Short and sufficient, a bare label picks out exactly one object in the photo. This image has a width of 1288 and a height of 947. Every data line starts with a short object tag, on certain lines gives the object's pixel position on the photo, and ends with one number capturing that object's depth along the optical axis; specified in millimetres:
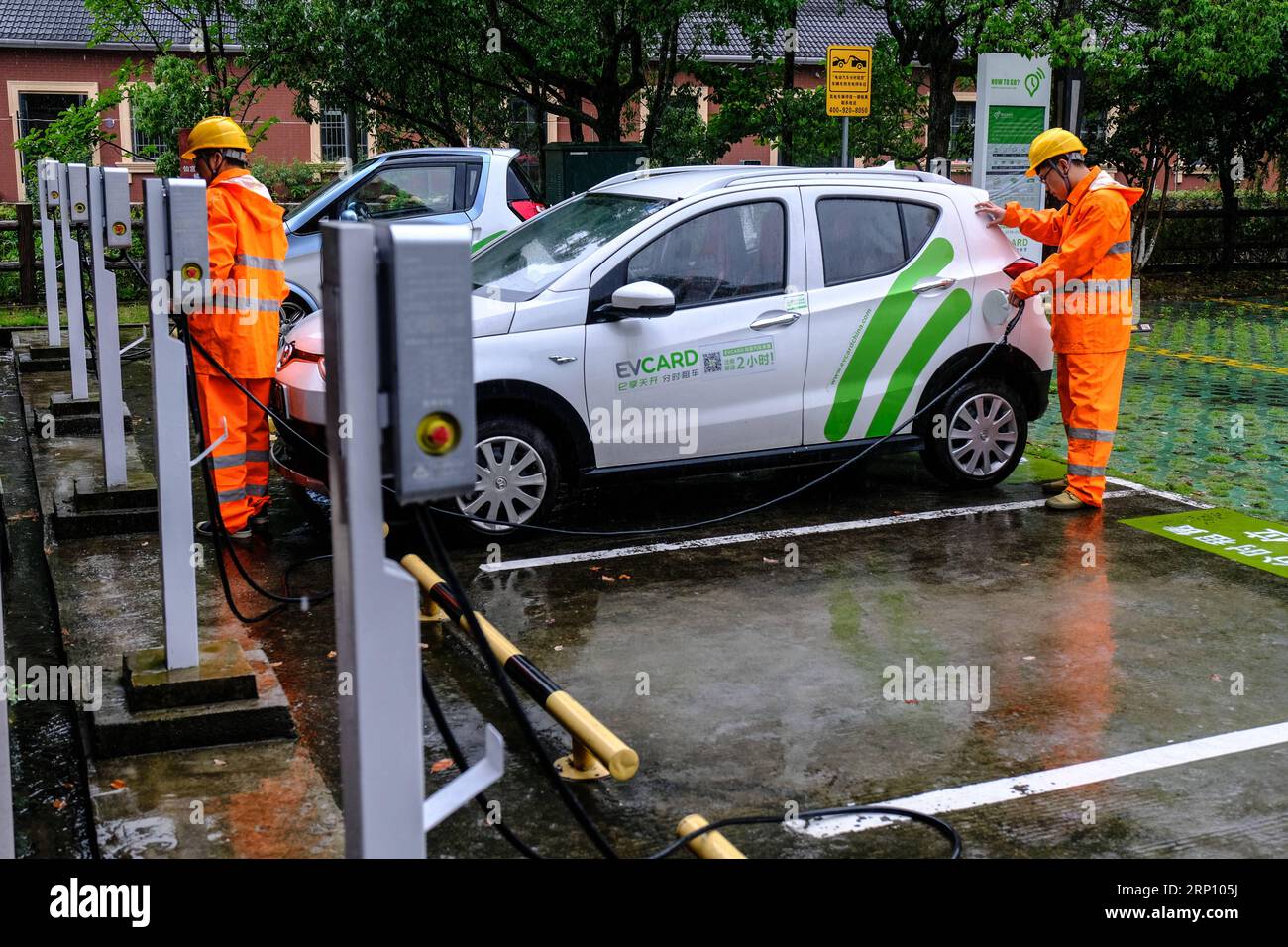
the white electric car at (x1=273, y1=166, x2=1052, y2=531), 7320
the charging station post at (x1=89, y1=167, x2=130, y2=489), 5855
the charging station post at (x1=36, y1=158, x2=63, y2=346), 11719
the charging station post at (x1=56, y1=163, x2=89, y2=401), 9586
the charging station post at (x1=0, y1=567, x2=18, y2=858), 3467
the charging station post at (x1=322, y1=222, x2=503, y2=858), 2547
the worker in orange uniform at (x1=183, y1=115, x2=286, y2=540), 7348
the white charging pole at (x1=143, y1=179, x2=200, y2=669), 4852
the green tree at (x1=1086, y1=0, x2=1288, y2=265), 18219
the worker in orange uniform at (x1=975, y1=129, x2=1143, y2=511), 8125
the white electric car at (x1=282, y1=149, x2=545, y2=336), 13359
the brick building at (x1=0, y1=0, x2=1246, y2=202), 31844
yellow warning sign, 13852
